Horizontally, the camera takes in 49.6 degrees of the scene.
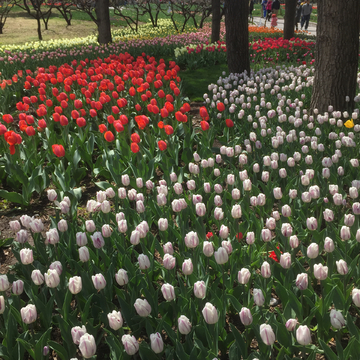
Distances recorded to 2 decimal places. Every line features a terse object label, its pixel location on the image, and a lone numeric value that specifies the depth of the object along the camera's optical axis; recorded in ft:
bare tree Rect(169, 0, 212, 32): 79.74
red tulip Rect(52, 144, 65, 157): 11.73
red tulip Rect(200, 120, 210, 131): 13.58
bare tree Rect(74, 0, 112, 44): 48.21
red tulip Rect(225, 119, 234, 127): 14.10
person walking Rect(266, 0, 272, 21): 91.09
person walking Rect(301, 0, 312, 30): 81.18
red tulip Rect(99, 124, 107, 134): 13.42
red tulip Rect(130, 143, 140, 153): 11.97
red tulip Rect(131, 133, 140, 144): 12.08
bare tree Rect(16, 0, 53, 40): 66.72
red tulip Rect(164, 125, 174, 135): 13.12
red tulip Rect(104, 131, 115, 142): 12.68
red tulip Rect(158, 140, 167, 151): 12.27
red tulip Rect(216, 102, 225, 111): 14.96
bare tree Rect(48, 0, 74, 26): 74.08
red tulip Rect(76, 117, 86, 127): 14.51
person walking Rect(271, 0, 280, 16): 80.22
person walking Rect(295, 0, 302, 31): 87.30
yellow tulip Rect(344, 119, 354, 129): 13.50
